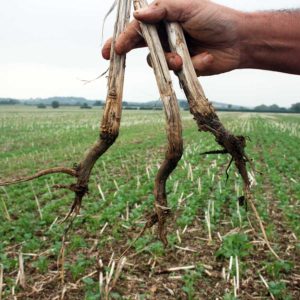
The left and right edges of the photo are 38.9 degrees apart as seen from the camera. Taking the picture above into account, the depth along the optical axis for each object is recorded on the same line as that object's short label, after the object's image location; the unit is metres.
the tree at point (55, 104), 84.81
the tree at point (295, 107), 98.98
